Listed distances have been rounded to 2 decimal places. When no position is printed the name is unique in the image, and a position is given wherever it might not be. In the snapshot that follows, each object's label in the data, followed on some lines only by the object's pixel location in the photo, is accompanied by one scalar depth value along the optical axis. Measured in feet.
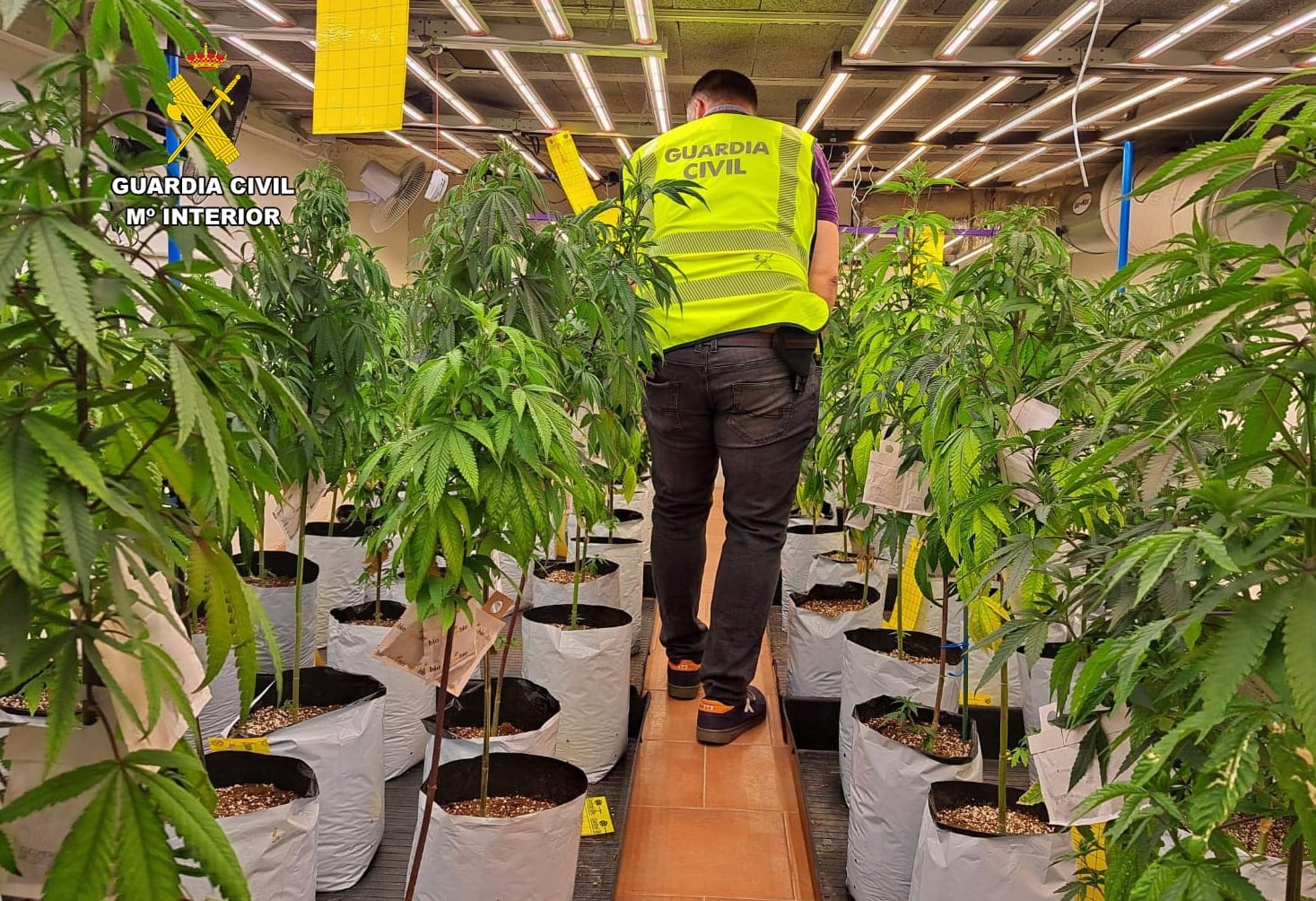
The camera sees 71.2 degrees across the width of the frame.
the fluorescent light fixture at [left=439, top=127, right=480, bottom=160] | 28.18
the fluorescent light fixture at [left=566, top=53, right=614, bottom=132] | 19.34
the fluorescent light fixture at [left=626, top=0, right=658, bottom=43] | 13.95
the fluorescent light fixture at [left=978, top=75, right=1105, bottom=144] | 21.23
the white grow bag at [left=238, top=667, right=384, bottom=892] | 5.81
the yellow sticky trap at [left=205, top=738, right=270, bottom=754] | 5.73
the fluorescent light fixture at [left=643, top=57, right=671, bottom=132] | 19.49
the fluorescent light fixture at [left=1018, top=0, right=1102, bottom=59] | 14.88
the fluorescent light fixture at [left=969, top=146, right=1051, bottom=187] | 32.81
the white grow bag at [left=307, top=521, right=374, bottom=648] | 9.91
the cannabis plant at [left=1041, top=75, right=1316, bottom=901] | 2.15
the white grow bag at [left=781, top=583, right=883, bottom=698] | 8.61
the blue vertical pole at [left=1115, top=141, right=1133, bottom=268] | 15.02
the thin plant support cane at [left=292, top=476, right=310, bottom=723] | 6.28
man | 7.68
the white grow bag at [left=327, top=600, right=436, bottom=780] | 7.35
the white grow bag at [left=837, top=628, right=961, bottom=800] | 6.97
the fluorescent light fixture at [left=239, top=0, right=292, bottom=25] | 14.63
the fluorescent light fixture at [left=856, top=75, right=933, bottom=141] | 21.48
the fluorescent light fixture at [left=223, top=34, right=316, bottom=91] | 18.05
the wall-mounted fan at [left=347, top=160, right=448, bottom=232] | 26.22
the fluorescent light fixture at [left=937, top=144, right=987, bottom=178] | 32.69
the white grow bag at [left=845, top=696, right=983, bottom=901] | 5.67
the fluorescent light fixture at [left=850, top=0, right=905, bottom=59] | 14.29
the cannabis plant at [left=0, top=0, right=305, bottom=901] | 2.04
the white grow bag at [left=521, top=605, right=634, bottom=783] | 7.39
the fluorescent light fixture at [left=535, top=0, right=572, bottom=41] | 14.84
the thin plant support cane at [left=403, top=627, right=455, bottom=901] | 4.67
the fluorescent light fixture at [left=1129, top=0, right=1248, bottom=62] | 14.88
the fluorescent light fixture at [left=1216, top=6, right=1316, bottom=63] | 15.95
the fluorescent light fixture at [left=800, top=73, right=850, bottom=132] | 19.95
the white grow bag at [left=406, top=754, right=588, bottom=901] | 4.81
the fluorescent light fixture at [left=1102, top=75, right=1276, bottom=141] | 22.33
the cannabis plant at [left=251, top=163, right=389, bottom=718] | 6.49
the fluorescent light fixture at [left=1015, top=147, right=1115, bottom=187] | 32.17
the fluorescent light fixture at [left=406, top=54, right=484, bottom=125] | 19.71
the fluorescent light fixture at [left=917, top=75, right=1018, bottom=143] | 21.34
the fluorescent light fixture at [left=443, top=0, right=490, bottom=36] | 14.73
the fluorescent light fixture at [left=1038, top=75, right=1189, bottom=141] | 22.59
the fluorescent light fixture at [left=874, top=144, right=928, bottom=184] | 32.65
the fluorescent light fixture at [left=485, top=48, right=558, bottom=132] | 19.35
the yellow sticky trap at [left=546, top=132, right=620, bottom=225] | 15.11
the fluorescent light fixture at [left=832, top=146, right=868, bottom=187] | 32.65
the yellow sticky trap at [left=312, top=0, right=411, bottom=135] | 6.51
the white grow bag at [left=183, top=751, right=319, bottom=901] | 4.66
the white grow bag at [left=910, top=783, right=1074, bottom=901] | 4.73
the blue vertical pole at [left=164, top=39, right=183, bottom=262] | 7.60
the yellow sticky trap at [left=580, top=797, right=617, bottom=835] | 6.68
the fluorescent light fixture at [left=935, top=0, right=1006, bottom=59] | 14.85
